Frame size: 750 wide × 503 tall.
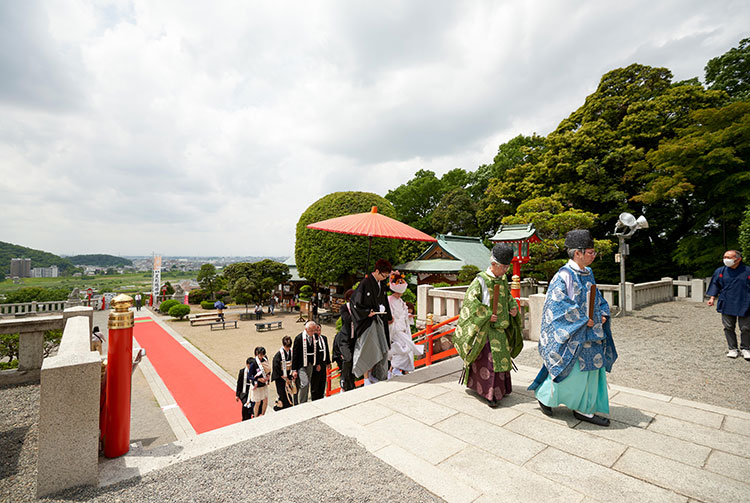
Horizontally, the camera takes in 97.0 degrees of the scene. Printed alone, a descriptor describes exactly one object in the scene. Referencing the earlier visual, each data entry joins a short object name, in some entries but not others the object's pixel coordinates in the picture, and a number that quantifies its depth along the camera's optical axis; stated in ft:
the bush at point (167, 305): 85.34
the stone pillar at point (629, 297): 42.04
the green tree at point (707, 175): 47.55
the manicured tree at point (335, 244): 69.97
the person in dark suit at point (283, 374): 21.06
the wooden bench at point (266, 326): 61.16
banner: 110.28
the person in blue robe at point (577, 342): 11.91
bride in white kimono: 20.53
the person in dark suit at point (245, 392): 21.40
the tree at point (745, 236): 39.70
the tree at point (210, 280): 116.06
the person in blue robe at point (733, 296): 21.29
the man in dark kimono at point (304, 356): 20.93
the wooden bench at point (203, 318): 71.31
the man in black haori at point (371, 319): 17.22
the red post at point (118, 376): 9.39
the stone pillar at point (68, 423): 7.66
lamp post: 36.63
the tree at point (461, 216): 97.56
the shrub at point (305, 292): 82.79
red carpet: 28.02
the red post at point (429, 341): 24.26
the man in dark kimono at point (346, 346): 18.16
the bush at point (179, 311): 77.92
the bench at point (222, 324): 65.80
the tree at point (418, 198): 119.96
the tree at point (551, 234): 47.32
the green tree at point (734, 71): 58.29
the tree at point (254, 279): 77.10
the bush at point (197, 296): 115.65
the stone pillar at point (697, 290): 48.41
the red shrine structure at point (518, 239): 30.81
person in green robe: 13.65
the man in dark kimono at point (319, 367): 21.48
